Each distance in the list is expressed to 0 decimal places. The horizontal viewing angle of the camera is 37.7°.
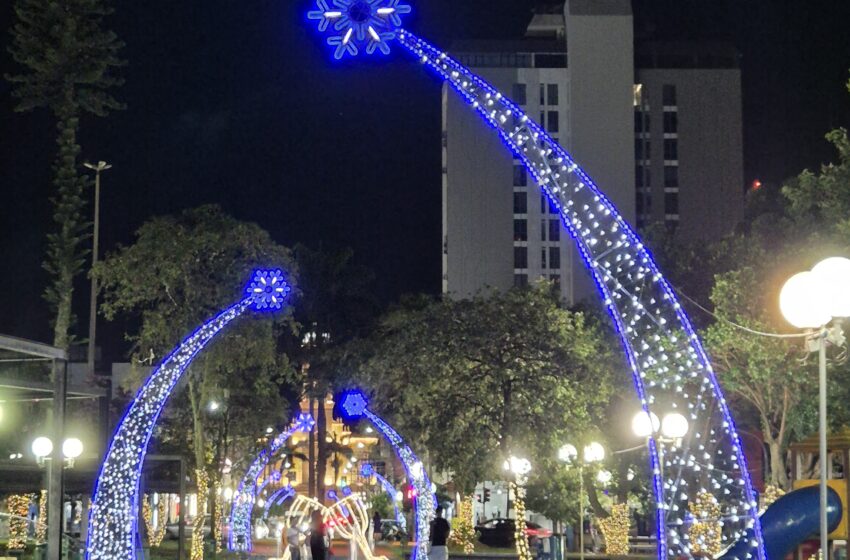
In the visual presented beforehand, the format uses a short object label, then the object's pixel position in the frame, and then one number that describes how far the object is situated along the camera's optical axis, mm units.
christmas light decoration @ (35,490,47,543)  36312
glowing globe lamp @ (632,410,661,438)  19484
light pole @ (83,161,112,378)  41375
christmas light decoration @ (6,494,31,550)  36175
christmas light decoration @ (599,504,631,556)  36469
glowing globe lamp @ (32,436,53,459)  25969
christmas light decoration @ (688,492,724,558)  18234
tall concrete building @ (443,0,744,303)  87688
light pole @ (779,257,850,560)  9969
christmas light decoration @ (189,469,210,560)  32719
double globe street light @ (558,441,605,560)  28062
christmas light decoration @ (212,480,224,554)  40359
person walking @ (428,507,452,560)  20609
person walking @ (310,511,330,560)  23656
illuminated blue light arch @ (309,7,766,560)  14234
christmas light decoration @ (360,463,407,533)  49572
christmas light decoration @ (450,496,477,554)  39750
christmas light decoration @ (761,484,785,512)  26531
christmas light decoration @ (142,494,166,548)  41150
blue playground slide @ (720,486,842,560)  20734
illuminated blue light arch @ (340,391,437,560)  34906
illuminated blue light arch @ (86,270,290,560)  22344
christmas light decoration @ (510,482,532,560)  26641
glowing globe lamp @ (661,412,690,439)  17375
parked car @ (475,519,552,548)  48906
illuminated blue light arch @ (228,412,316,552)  43844
